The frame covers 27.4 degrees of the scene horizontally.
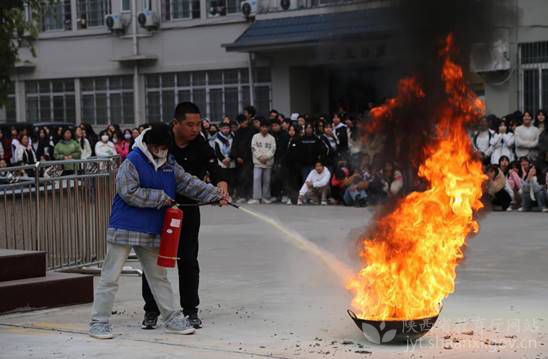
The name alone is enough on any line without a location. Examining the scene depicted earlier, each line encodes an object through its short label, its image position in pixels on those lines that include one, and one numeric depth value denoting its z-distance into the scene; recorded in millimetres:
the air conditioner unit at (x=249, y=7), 31500
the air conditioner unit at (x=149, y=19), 34344
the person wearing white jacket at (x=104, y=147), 24119
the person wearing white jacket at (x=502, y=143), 19531
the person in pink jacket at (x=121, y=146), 24562
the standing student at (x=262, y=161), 21844
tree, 22203
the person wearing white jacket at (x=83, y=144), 24250
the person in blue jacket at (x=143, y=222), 8391
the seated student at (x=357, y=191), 19356
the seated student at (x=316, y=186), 21031
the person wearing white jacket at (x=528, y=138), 19172
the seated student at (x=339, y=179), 20703
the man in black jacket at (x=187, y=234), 8805
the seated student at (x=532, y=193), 18719
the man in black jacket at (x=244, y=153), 22219
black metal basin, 7758
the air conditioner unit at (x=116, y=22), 35281
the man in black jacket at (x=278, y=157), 21812
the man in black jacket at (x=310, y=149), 20938
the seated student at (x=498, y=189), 18750
